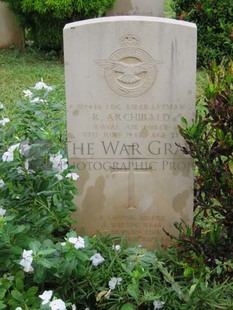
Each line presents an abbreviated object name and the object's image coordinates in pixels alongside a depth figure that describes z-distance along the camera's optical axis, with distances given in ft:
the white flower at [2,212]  9.71
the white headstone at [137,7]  27.86
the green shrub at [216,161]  9.90
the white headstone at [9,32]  27.61
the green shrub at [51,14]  24.31
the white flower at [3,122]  10.96
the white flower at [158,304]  9.89
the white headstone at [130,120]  10.43
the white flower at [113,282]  9.91
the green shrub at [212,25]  24.25
